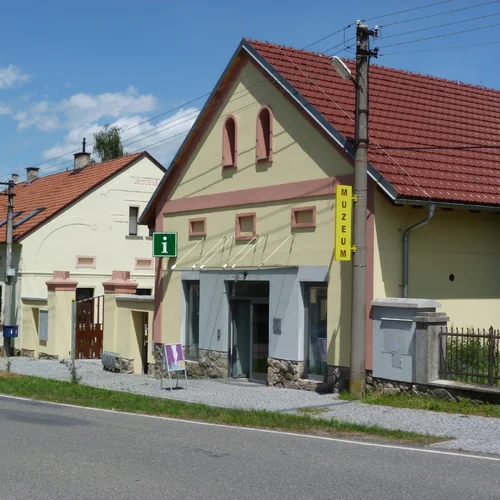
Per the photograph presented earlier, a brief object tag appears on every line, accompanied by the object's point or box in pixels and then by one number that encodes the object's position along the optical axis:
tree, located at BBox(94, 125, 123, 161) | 60.09
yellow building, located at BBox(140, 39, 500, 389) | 18.08
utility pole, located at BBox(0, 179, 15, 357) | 32.19
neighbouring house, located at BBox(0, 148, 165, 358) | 34.59
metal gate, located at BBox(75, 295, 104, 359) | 32.69
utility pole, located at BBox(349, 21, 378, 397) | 16.95
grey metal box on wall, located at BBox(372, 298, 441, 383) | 16.27
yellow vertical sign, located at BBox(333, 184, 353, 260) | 17.16
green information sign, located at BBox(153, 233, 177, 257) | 24.12
